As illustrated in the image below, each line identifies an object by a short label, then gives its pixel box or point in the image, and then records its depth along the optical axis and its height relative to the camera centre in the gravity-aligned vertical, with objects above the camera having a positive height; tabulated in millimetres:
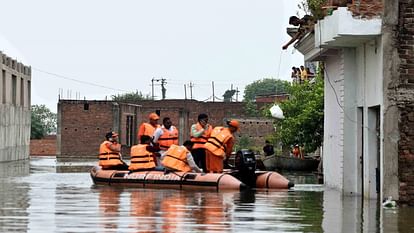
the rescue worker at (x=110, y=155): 30453 +6
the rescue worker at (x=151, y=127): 30000 +837
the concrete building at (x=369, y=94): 20875 +1433
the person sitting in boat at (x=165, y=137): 29062 +529
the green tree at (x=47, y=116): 130275 +5075
